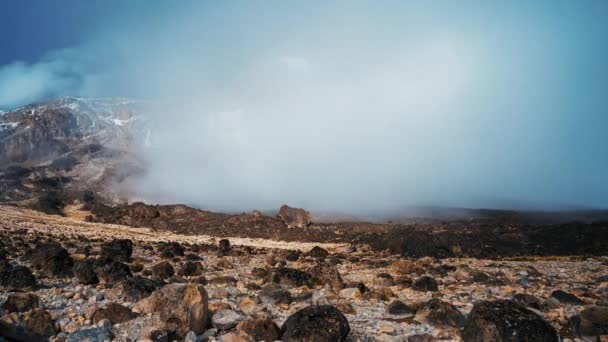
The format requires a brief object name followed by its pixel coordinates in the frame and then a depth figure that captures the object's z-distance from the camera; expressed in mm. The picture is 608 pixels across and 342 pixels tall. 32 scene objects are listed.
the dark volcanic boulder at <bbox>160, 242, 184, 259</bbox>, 26877
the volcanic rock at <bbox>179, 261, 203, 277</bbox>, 19359
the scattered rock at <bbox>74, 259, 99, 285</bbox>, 15365
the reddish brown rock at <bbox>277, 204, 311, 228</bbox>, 57344
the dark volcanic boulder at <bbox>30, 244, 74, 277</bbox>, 16781
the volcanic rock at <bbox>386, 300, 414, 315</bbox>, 12555
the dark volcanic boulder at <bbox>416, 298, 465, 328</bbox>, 11111
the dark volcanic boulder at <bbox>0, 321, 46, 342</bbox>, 6871
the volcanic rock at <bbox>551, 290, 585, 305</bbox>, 15211
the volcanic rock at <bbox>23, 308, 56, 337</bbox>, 8660
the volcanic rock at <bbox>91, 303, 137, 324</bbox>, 9953
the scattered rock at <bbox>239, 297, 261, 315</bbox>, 11947
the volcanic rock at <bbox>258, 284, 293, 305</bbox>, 13406
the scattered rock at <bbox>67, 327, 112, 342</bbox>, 8585
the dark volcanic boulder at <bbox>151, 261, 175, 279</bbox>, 18250
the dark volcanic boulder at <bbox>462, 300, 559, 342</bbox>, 8945
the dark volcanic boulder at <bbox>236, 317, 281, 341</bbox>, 9258
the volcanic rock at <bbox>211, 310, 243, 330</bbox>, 10000
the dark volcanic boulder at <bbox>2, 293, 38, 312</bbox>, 10156
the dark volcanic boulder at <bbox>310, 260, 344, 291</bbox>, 17062
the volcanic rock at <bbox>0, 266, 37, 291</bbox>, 13398
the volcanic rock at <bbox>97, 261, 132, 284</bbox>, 15562
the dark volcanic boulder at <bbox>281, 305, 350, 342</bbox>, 8953
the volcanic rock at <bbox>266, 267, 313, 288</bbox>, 17406
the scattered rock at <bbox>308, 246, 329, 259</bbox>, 32094
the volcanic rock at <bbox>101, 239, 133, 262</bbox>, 23281
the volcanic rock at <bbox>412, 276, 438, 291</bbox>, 17141
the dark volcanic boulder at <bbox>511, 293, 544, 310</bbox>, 13941
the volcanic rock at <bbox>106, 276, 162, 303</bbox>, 12484
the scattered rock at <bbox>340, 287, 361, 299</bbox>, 15125
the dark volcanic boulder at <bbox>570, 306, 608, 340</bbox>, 10633
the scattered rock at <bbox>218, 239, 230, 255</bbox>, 31347
